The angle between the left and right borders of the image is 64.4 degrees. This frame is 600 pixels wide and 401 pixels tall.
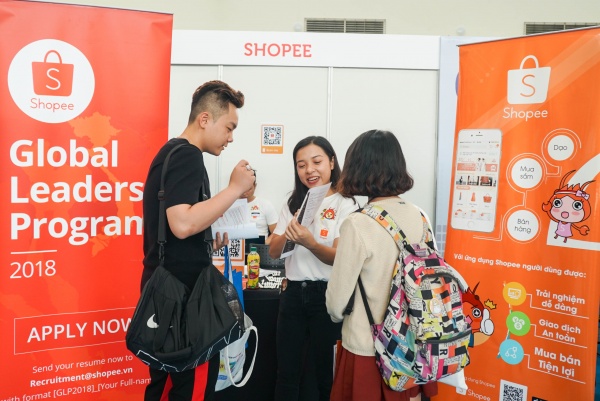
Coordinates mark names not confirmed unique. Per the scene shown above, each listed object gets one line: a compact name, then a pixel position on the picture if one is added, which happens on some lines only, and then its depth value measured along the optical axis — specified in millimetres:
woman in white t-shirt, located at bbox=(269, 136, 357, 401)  2105
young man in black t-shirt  1410
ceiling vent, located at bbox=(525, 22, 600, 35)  5910
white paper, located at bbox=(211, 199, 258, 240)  1732
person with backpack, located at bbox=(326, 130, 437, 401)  1515
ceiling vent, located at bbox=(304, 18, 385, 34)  5941
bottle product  2627
